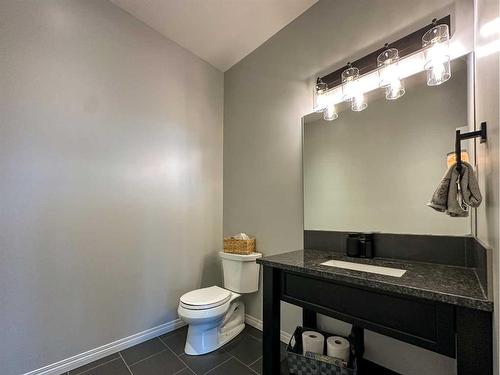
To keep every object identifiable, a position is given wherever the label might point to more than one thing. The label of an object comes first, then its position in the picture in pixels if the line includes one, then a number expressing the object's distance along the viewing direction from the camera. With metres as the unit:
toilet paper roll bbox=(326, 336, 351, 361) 1.41
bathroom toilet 1.82
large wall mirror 1.31
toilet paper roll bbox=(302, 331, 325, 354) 1.51
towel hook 0.92
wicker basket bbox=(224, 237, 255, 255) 2.24
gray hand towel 0.91
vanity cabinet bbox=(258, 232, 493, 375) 0.80
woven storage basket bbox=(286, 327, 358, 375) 1.31
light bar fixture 1.30
